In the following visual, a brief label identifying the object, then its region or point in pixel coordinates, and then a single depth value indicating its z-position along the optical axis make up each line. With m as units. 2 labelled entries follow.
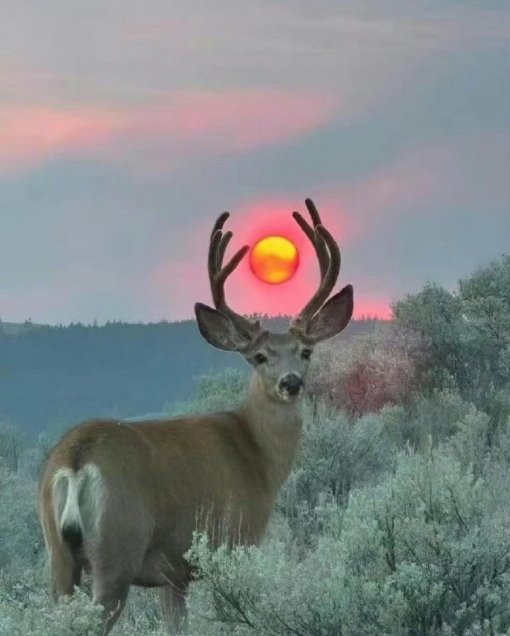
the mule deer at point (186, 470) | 13.80
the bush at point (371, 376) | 36.28
